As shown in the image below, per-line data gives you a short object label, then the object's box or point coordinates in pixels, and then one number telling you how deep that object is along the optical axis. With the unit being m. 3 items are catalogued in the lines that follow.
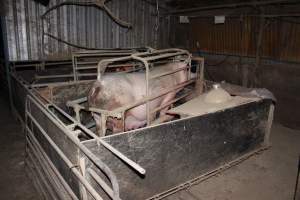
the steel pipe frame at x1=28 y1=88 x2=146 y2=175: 1.80
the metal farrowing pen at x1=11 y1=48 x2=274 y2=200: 2.46
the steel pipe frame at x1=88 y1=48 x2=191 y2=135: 3.27
